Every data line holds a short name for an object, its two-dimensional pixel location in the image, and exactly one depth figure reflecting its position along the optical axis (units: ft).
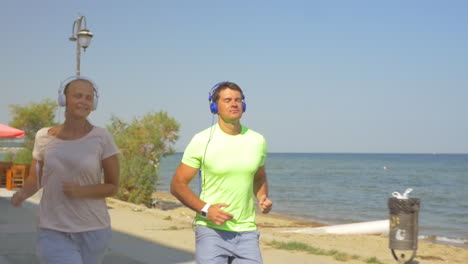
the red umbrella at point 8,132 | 53.72
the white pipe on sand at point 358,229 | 58.85
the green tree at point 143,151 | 69.41
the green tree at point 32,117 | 97.50
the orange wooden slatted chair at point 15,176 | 72.95
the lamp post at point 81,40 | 54.29
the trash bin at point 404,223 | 25.13
